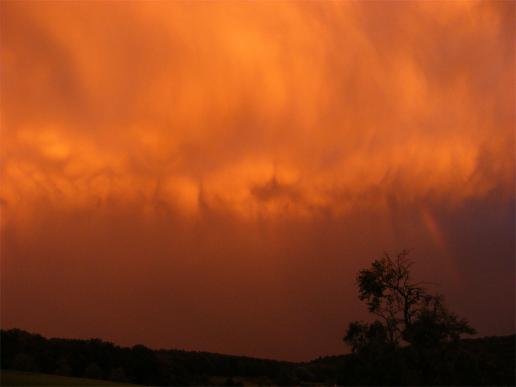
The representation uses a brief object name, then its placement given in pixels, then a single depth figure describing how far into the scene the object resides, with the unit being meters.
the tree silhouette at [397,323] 41.28
